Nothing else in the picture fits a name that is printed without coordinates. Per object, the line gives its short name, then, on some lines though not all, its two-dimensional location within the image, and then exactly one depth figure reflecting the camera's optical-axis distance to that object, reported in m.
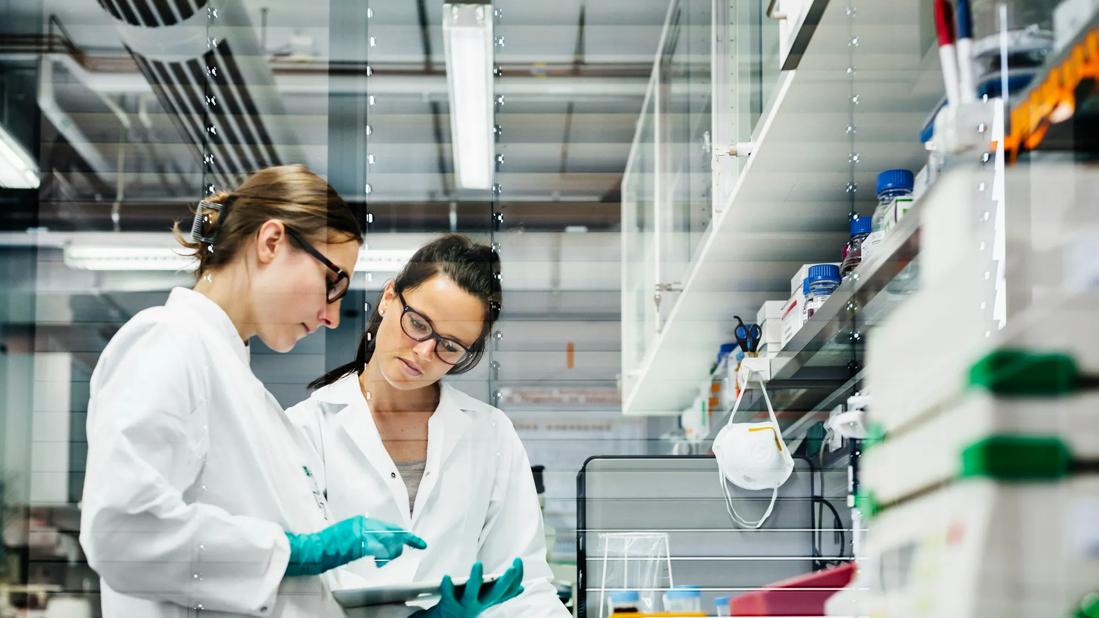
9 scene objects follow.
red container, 1.86
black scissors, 2.54
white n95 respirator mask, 2.36
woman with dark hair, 2.23
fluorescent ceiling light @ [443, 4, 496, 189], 2.57
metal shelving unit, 1.98
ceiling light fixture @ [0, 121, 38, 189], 2.50
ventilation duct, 2.46
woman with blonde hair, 1.95
